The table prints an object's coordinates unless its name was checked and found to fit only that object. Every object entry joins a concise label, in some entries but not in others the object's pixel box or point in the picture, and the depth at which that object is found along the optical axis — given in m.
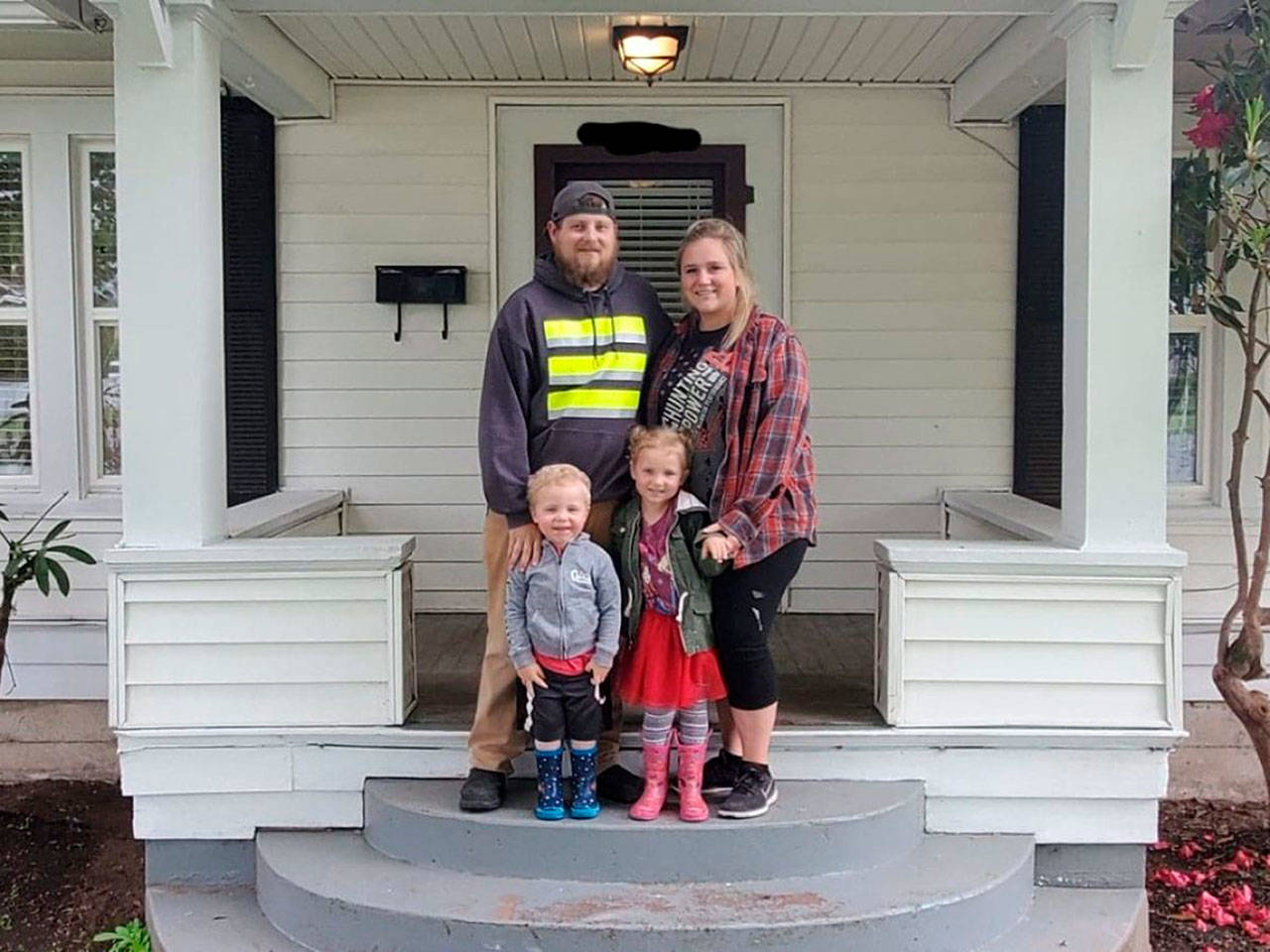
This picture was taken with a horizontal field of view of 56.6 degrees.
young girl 2.82
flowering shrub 3.42
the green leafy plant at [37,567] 3.91
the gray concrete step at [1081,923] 2.91
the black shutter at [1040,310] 4.50
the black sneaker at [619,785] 3.00
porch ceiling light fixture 3.88
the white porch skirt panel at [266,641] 3.17
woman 2.75
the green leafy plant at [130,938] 3.32
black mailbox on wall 4.58
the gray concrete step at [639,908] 2.66
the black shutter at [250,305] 4.50
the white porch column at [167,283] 3.11
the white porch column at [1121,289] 3.09
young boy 2.75
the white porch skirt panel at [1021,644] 3.16
